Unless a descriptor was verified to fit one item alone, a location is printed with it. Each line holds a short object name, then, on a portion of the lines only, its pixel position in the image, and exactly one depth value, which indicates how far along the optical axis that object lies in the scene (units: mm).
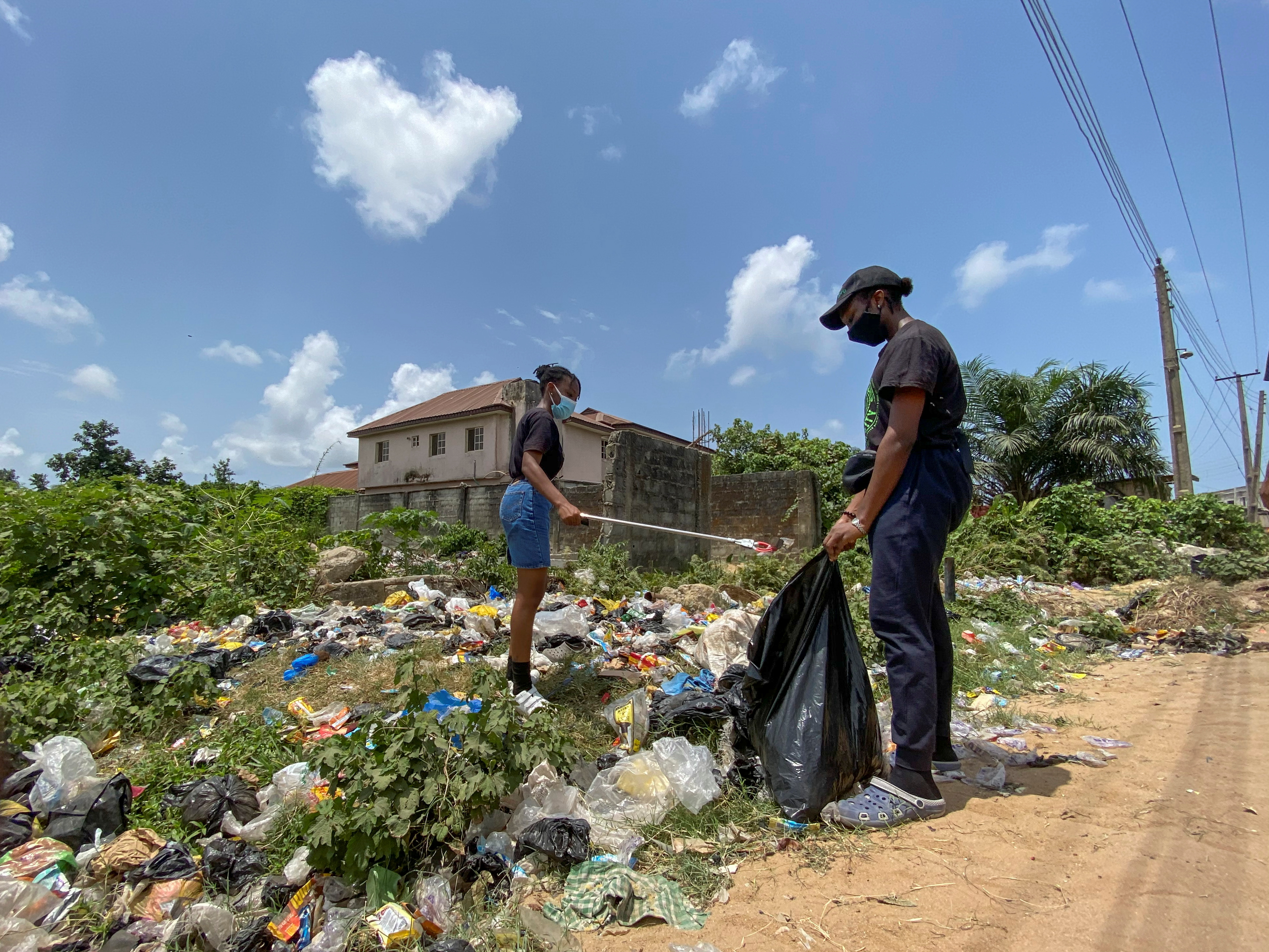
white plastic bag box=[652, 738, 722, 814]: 1929
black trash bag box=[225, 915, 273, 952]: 1472
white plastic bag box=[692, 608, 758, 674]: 3555
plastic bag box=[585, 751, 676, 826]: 1902
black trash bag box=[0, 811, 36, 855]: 1804
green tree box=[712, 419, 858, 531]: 15023
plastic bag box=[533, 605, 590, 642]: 3852
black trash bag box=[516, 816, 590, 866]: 1652
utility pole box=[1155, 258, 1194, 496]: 11438
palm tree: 14664
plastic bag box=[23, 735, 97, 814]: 1977
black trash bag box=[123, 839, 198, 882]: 1684
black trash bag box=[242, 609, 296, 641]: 4305
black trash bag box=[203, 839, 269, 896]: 1705
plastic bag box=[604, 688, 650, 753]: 2307
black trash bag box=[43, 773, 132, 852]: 1851
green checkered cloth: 1483
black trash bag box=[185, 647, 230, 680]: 3428
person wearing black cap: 1859
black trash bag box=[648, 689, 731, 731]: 2400
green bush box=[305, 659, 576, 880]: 1564
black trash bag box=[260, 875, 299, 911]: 1623
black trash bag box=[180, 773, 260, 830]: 1916
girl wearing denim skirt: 2775
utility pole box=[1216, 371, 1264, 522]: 17609
